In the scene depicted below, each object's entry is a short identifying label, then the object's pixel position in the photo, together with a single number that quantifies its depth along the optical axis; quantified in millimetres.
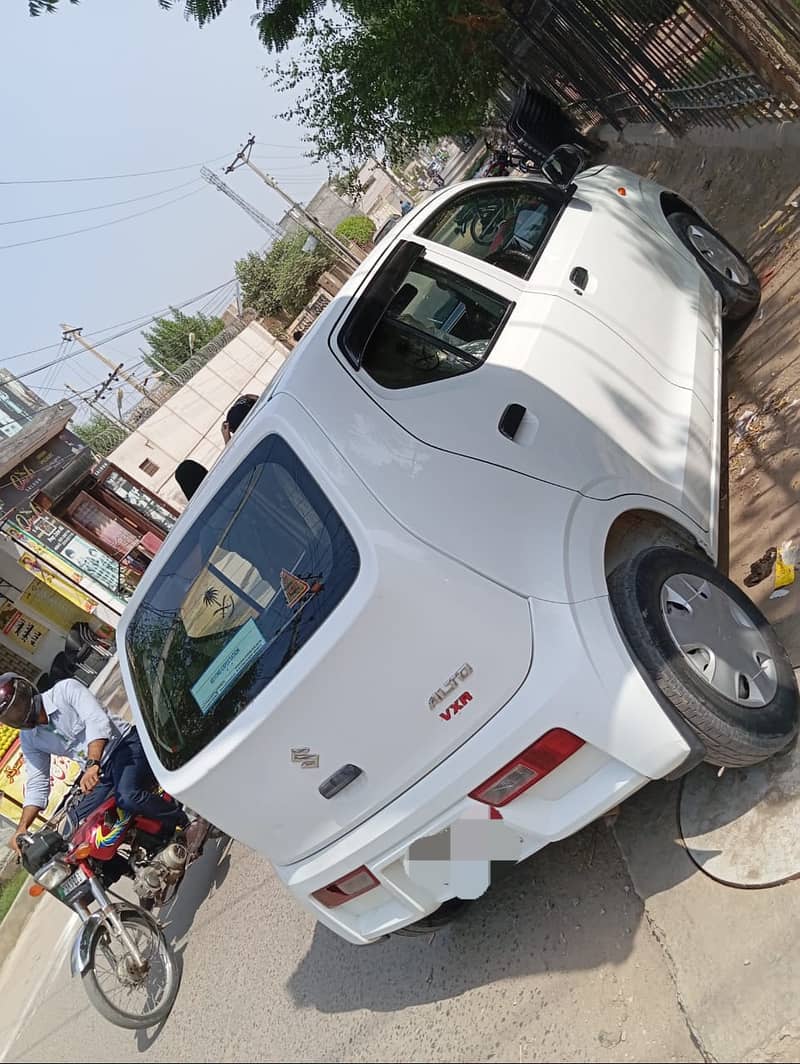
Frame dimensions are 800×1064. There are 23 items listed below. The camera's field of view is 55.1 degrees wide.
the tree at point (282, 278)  35094
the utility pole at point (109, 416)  25519
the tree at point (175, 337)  51031
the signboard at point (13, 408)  13977
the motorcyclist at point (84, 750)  4562
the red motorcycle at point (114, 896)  3814
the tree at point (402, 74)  9062
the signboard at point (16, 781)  8258
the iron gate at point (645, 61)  6223
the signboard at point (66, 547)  13281
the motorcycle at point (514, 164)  5568
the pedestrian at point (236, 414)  6535
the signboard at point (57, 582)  13320
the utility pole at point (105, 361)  33894
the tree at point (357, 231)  38812
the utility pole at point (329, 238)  33688
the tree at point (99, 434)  43038
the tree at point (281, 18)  5651
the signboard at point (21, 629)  13648
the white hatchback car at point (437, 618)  2426
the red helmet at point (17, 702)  4398
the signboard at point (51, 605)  13891
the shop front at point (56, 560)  13289
